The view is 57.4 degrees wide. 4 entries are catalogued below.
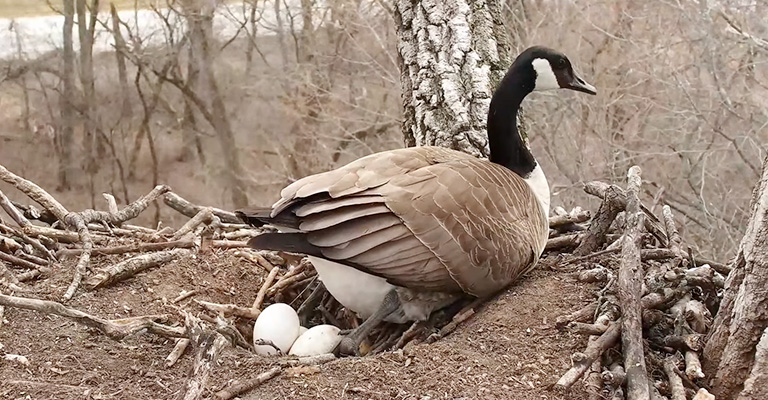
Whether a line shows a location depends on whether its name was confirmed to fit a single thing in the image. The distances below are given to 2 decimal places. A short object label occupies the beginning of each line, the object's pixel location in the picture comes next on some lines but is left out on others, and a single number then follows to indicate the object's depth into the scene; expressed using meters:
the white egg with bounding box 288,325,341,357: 1.81
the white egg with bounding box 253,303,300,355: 1.83
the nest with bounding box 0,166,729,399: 1.42
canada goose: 1.74
